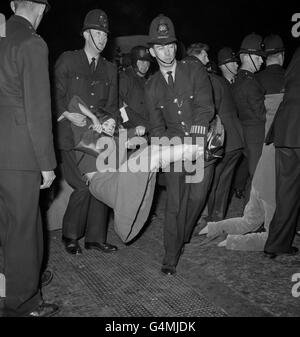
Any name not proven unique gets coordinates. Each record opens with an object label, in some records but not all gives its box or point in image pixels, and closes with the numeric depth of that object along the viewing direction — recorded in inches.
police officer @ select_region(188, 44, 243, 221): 185.0
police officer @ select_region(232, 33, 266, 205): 193.5
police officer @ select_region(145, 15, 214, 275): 137.9
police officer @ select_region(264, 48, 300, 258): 142.5
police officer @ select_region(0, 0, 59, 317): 97.1
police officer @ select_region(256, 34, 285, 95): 198.4
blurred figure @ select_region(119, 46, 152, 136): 189.8
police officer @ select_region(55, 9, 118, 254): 155.9
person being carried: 113.3
